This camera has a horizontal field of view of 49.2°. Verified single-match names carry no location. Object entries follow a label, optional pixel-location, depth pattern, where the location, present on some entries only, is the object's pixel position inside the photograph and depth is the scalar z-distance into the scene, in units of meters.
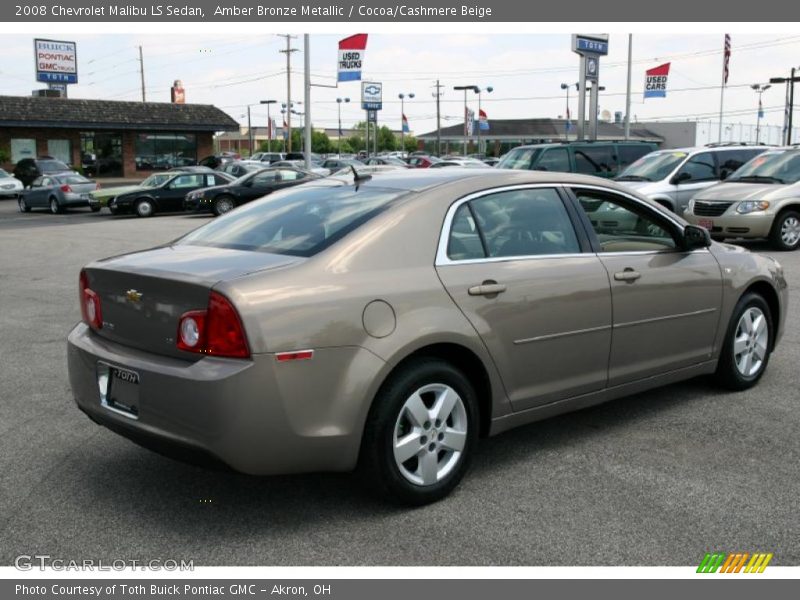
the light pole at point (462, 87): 64.75
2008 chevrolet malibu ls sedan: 3.72
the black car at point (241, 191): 26.23
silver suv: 16.75
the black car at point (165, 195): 26.72
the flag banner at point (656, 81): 47.25
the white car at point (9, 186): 36.28
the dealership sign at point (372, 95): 52.47
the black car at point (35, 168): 38.89
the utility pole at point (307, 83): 32.62
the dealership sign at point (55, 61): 58.88
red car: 41.00
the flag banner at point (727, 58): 51.24
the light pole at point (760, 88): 80.41
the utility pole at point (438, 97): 86.38
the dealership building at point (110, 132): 46.44
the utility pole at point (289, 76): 76.88
